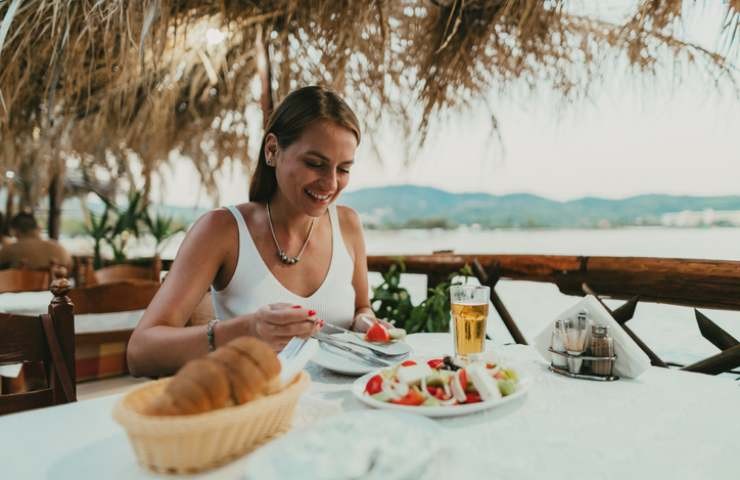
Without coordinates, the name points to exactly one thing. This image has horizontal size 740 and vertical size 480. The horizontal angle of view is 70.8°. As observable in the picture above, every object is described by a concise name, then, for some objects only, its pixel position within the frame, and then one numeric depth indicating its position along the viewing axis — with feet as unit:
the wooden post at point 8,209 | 34.55
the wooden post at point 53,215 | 36.25
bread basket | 1.99
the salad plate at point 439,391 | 2.80
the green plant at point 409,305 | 9.20
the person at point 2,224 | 34.46
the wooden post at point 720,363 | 5.12
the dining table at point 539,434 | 2.24
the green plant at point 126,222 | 18.30
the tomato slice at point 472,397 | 2.94
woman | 4.61
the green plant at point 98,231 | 18.11
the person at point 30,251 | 16.85
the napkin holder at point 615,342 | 3.56
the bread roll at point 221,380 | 2.02
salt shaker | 3.73
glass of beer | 3.91
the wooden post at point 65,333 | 4.26
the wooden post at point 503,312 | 7.75
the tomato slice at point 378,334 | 4.18
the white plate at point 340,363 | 3.69
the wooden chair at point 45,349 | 4.01
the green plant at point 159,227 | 18.56
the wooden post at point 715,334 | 5.33
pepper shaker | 3.60
